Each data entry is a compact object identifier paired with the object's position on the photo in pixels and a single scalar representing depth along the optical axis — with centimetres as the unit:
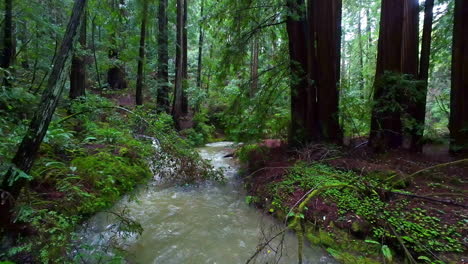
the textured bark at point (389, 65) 542
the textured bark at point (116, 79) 1355
